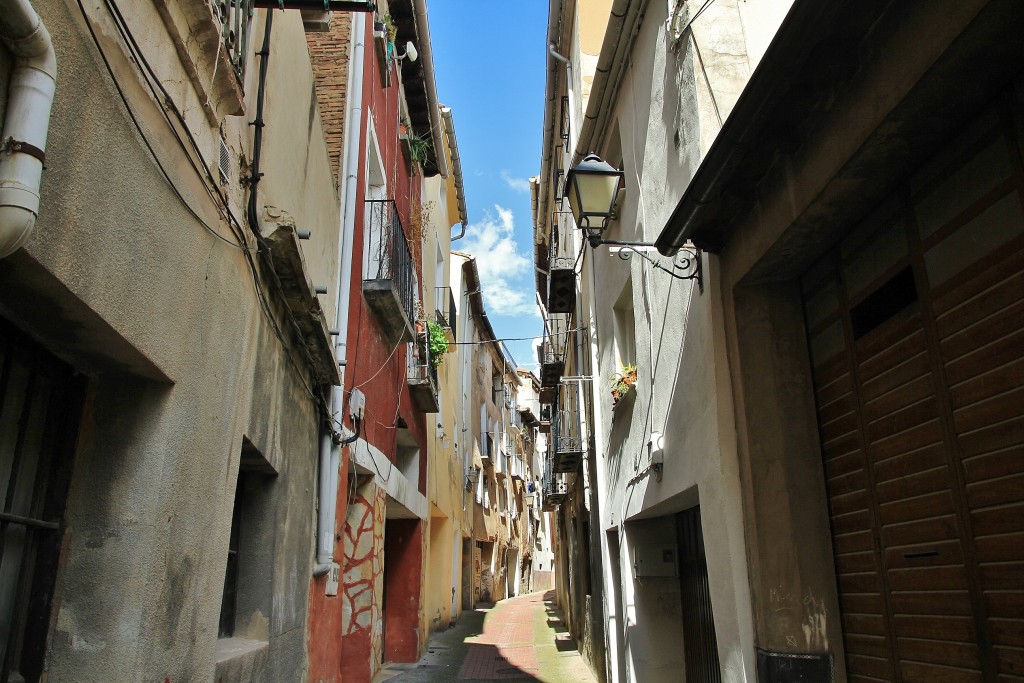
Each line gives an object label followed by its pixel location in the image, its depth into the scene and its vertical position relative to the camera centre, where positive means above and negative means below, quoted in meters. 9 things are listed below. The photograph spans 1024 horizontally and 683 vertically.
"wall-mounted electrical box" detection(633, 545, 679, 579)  7.35 +0.03
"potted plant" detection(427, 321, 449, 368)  13.00 +3.79
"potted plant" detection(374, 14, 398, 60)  9.88 +6.97
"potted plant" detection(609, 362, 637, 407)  7.76 +1.85
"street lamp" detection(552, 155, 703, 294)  5.41 +2.62
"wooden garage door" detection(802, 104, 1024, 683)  2.78 +0.58
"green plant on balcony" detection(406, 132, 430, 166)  12.66 +7.01
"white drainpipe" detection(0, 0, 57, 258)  1.91 +1.18
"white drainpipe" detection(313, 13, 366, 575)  6.49 +2.59
